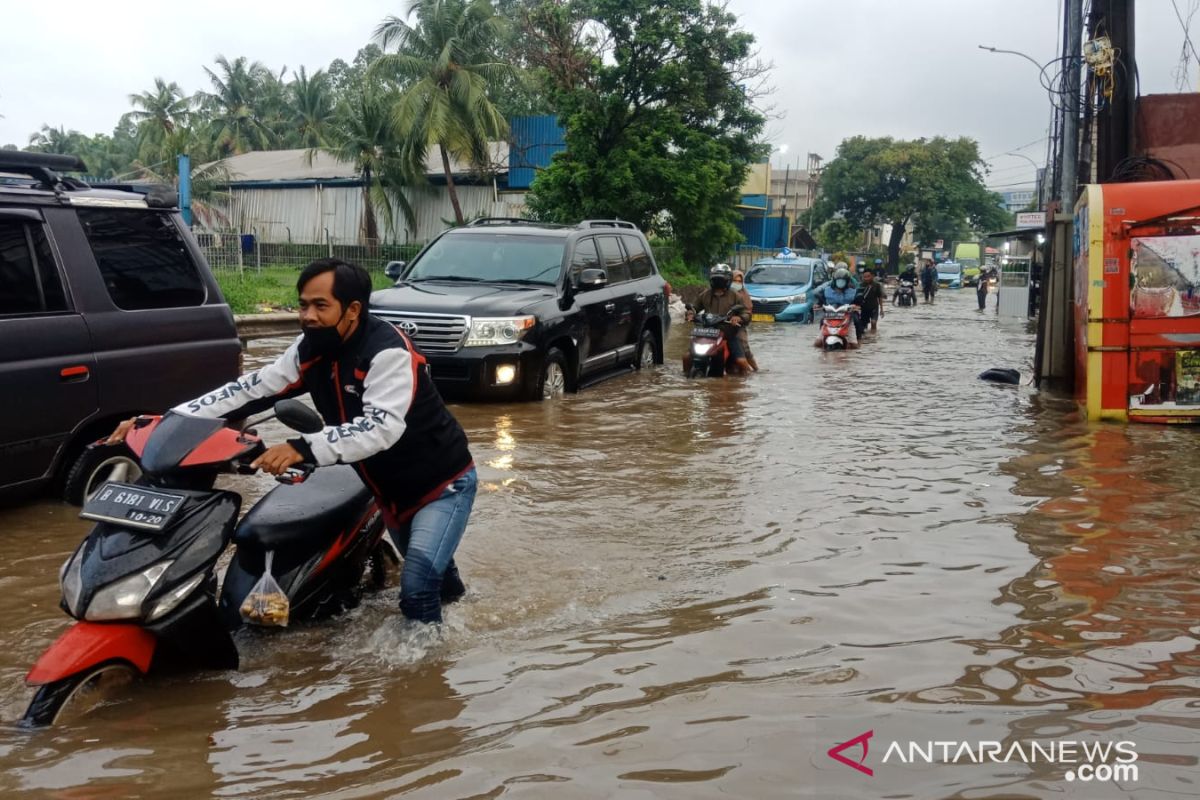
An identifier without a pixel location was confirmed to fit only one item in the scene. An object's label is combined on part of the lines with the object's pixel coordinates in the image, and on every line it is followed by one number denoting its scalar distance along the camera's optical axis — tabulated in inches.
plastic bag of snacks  158.7
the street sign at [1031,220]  1064.8
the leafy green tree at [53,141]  2578.7
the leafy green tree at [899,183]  2930.6
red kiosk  421.7
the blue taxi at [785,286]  1045.2
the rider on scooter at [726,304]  594.9
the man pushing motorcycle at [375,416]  157.0
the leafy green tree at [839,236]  2989.7
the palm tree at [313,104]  2110.0
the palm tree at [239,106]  2249.0
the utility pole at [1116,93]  671.8
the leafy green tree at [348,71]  2569.4
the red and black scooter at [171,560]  141.4
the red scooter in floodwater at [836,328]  781.3
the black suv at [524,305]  432.1
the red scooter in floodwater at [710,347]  580.1
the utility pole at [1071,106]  783.7
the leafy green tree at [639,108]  1077.8
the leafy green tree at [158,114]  1893.5
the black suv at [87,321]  232.7
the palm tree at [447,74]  1222.9
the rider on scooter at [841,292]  826.8
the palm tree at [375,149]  1336.1
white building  1359.5
